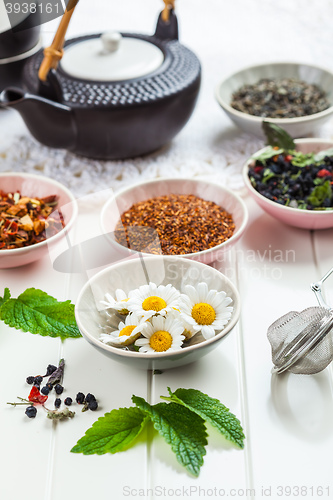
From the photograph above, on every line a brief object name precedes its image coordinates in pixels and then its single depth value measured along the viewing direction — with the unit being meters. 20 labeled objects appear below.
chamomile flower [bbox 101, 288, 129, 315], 0.92
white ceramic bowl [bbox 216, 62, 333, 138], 1.38
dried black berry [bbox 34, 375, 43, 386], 0.89
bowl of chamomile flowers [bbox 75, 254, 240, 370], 0.84
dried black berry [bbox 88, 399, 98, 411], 0.86
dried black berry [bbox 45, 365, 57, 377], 0.91
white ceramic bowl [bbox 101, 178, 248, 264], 1.10
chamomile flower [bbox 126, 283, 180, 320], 0.88
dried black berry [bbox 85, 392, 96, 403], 0.86
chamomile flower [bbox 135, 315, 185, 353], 0.85
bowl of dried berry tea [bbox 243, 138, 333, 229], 1.14
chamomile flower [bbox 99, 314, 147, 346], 0.85
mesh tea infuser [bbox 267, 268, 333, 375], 0.84
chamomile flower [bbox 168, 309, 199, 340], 0.88
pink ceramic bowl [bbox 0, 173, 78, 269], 1.04
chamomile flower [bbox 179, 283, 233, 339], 0.87
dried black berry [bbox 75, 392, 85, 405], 0.87
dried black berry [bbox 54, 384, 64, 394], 0.88
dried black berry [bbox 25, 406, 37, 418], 0.85
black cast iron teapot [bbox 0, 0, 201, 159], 1.25
